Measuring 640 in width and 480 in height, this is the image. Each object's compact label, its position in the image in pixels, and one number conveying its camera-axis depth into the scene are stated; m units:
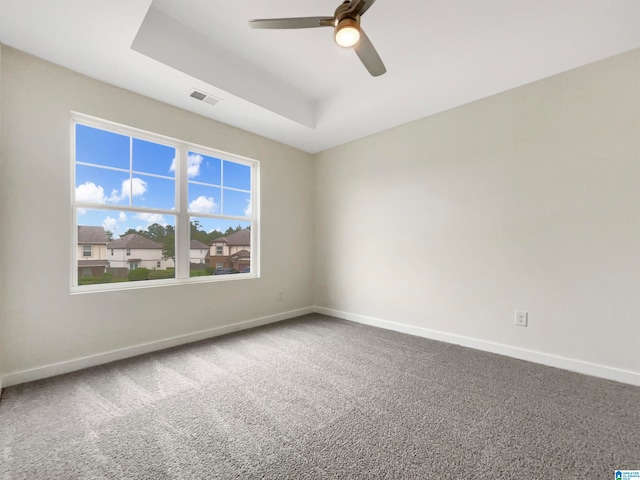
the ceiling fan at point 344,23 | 1.62
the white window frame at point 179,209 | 2.47
